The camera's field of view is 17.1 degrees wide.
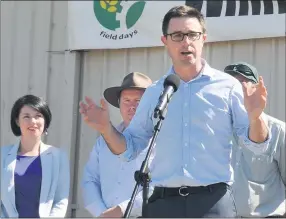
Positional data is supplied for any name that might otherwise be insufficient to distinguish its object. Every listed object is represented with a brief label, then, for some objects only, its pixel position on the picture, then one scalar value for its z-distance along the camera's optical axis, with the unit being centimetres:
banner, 755
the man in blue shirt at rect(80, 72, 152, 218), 602
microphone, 392
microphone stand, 382
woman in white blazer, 627
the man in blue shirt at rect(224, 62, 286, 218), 625
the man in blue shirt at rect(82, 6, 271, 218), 432
